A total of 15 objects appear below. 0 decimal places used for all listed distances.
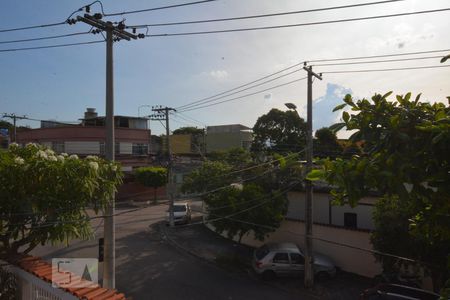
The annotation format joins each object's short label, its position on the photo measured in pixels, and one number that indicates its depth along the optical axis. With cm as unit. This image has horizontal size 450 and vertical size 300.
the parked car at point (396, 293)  1140
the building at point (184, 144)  6274
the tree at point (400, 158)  256
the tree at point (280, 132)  3744
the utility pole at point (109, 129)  1001
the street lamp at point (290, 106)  1533
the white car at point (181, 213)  2710
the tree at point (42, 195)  776
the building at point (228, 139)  5834
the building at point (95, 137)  3650
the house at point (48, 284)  617
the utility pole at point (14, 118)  3825
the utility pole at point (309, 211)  1416
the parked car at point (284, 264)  1562
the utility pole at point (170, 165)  2301
